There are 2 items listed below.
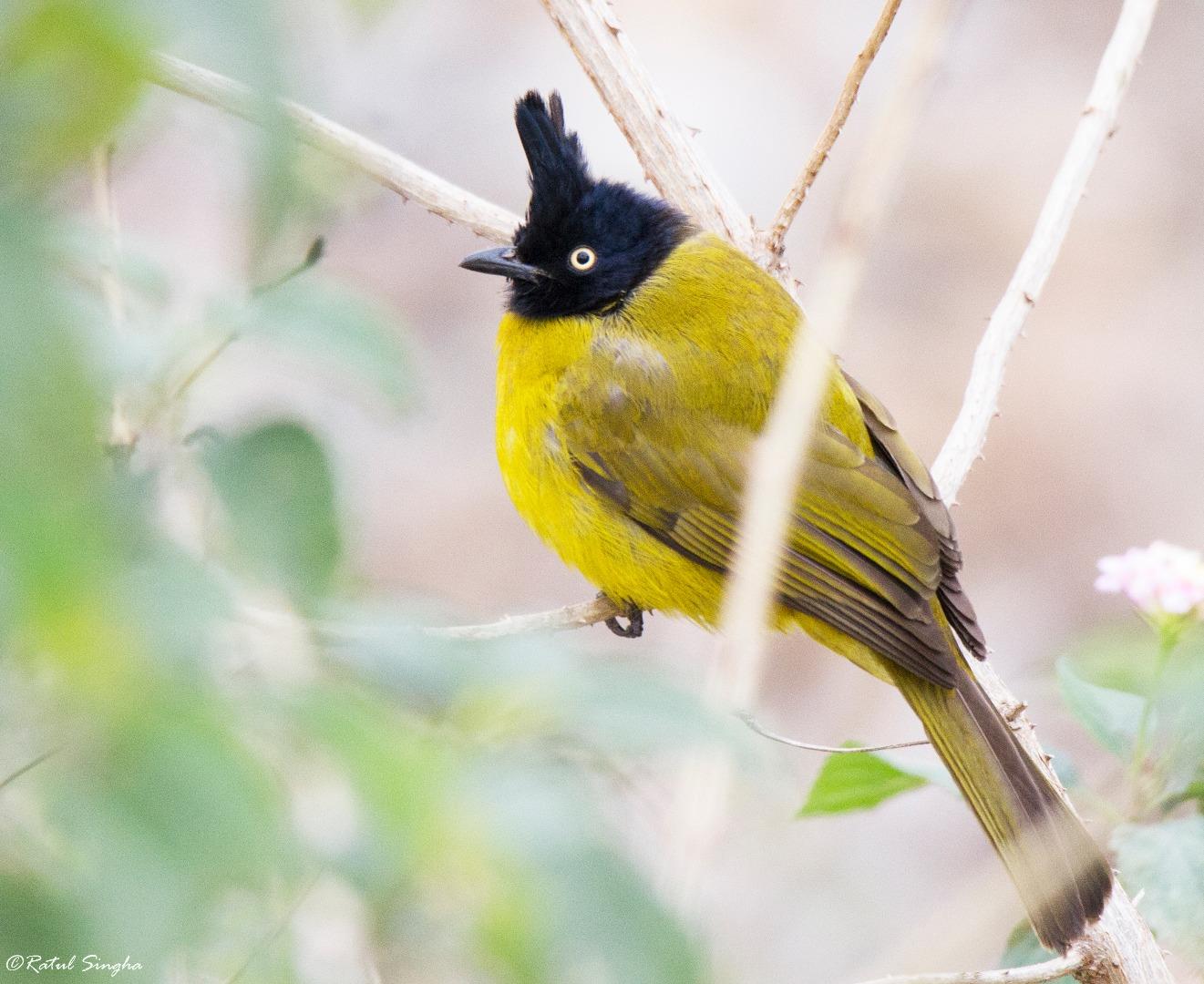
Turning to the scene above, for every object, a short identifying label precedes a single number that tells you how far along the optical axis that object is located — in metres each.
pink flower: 4.53
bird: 5.91
